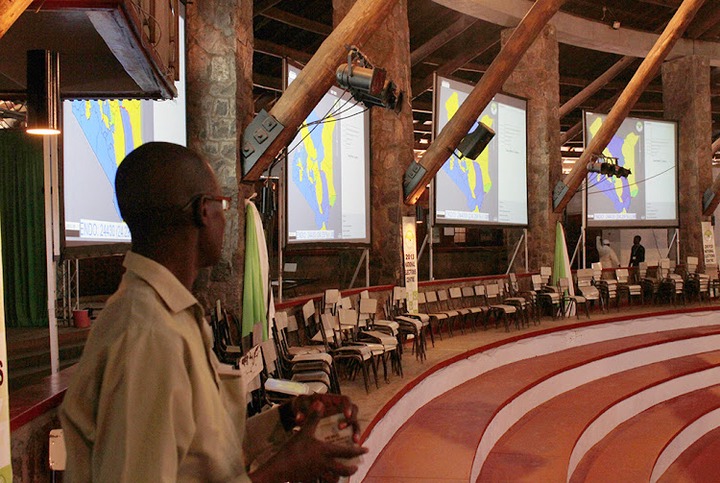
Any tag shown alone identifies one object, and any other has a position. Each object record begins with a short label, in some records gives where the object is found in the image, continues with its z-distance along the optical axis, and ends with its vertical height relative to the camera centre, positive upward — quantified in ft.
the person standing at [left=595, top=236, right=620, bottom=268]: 49.82 -1.74
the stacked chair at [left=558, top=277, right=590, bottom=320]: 38.93 -3.44
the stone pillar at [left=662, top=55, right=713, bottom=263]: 53.06 +6.41
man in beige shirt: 3.24 -0.61
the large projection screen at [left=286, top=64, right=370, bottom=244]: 24.64 +2.07
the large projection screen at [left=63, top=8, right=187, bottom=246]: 13.66 +1.58
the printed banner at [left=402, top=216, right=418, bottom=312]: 30.14 -1.18
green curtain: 29.68 +0.98
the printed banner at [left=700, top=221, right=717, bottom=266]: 51.06 -1.04
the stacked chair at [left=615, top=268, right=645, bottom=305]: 42.86 -3.27
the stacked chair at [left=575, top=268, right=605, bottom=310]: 40.60 -3.01
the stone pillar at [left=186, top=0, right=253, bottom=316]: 19.95 +3.50
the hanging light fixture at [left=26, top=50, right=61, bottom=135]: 10.22 +2.04
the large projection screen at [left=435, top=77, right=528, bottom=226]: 34.81 +3.07
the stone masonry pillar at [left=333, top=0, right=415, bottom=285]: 31.94 +2.88
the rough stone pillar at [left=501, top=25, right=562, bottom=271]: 43.29 +5.64
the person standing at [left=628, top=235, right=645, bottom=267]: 49.26 -1.56
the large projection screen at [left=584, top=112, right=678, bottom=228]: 47.83 +3.20
